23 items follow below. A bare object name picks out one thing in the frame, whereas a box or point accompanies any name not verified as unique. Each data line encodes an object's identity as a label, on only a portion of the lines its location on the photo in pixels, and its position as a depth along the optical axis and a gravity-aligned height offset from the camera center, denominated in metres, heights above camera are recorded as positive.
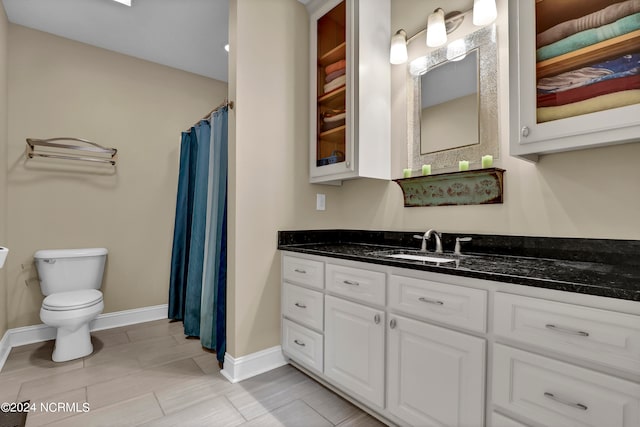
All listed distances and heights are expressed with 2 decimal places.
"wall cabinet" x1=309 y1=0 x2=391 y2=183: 1.96 +0.86
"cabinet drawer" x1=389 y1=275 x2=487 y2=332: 1.13 -0.33
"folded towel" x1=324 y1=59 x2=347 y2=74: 2.06 +1.05
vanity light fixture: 1.57 +1.09
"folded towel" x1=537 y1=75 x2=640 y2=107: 1.11 +0.49
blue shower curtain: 2.23 -0.14
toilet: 2.13 -0.57
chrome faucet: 1.75 -0.12
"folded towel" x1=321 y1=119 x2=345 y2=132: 2.09 +0.66
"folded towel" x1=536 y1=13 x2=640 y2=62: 1.11 +0.70
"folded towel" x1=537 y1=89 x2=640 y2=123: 1.10 +0.44
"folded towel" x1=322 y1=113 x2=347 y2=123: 2.07 +0.70
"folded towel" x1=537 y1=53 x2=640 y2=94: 1.12 +0.56
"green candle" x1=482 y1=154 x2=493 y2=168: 1.60 +0.30
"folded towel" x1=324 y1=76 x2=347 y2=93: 2.05 +0.93
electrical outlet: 2.38 +0.13
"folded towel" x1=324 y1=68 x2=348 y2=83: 2.07 +1.00
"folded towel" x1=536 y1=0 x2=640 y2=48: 1.12 +0.76
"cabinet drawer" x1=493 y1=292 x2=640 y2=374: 0.84 -0.33
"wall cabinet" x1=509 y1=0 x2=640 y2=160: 1.12 +0.47
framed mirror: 1.66 +0.68
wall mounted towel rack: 2.47 +0.58
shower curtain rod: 2.01 +0.77
